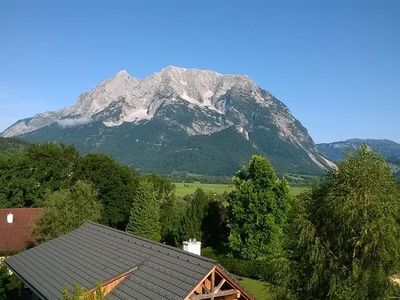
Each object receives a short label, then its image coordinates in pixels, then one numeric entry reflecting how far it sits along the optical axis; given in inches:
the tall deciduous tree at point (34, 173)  2132.1
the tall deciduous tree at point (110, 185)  2250.2
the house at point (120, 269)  674.8
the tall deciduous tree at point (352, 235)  759.7
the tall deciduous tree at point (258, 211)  1688.0
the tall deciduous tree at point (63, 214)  1385.3
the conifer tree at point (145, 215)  1978.3
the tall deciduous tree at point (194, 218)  1911.5
